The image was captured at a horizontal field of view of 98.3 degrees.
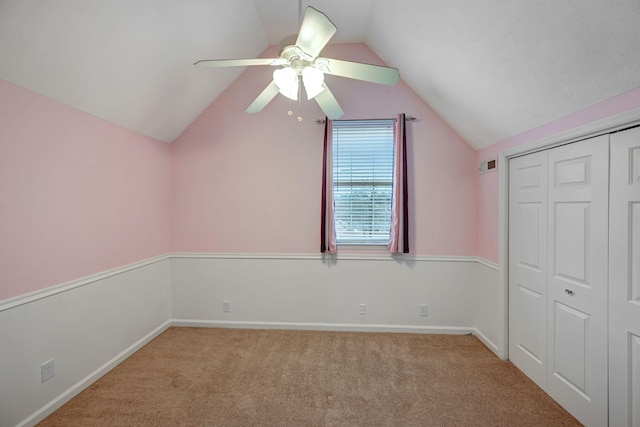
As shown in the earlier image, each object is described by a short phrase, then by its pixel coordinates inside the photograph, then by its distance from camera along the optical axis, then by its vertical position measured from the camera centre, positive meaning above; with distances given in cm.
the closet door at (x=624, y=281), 145 -37
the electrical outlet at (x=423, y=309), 299 -105
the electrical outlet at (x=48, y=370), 180 -104
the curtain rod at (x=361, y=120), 296 +101
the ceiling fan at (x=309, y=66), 137 +81
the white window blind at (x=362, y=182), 309 +35
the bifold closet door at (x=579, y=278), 162 -42
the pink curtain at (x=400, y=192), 290 +22
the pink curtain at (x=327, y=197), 295 +17
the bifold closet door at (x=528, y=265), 207 -42
